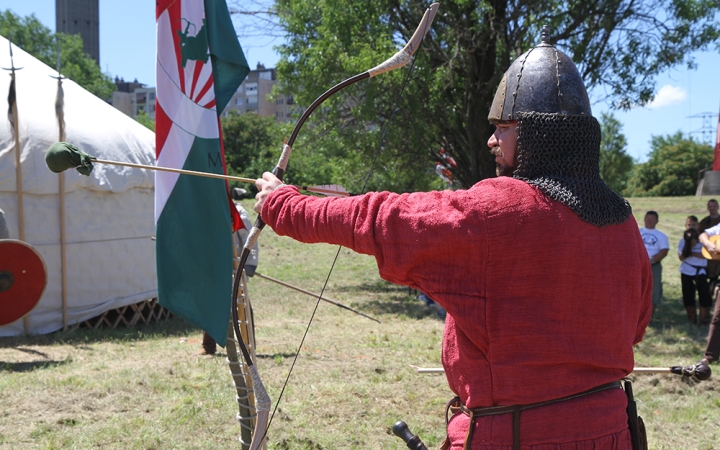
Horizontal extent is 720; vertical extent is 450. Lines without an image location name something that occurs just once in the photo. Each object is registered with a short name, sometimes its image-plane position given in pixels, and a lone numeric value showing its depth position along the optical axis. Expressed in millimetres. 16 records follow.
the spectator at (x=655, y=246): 9727
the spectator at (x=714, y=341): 6761
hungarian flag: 3420
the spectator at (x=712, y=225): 9188
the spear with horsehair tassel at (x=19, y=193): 8312
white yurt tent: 8484
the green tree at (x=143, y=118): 49756
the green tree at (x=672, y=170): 50969
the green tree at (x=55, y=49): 37656
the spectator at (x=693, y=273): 9711
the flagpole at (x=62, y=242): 8592
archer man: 1807
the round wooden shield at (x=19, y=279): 6035
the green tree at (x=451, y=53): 10172
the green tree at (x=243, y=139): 45531
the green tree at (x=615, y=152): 36375
